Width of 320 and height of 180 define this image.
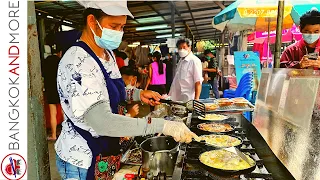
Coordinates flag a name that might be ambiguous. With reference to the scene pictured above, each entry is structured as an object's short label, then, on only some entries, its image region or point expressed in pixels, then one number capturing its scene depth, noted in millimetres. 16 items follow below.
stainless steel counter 1337
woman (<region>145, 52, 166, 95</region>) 8055
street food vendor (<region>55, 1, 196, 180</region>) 1450
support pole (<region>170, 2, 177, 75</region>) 8975
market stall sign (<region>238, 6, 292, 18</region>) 4465
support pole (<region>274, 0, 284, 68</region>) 2473
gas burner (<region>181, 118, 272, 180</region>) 1450
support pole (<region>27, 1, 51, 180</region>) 1300
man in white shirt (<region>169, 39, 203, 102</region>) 4660
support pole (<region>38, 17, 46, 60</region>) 8512
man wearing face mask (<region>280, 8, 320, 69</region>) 2395
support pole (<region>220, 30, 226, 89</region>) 12777
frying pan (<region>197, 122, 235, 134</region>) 2174
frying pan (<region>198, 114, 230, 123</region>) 2559
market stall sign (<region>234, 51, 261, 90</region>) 6730
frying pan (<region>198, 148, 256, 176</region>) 1404
